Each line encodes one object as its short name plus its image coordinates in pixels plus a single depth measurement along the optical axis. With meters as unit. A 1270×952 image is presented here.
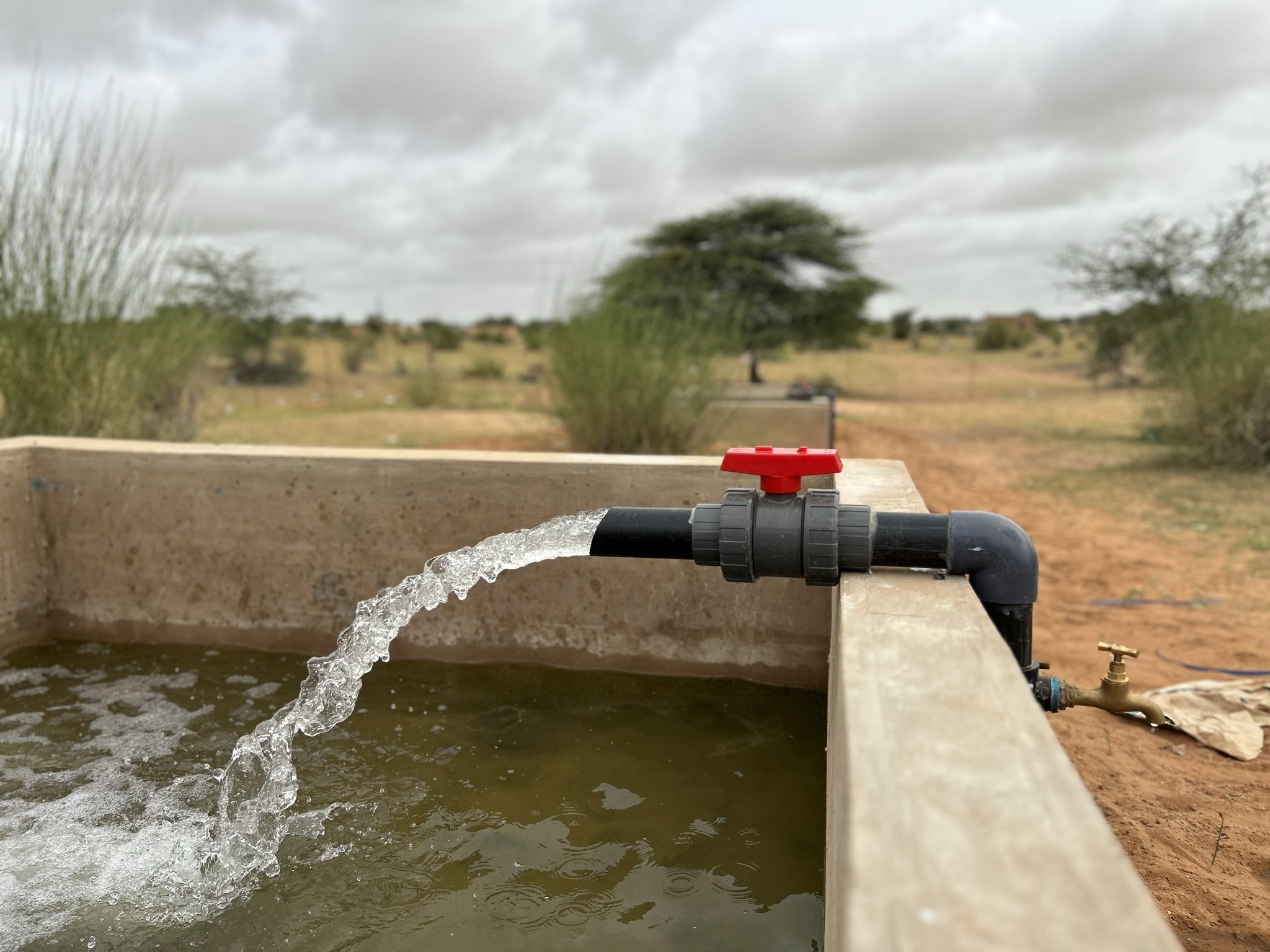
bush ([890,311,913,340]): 44.50
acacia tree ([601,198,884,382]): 19.70
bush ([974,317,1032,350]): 36.41
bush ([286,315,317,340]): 24.69
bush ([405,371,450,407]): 15.18
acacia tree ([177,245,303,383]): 20.06
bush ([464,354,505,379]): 22.06
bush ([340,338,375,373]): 25.08
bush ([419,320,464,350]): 33.88
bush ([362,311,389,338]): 35.56
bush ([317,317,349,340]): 32.06
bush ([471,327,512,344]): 41.84
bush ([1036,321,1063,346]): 38.09
